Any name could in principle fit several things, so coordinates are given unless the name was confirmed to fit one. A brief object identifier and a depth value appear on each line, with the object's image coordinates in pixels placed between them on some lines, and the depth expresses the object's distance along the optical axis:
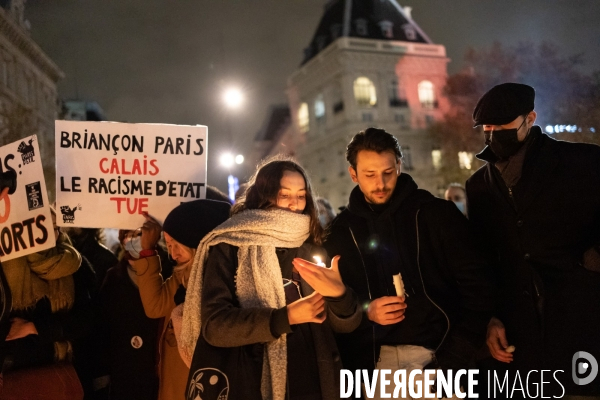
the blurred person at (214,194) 4.80
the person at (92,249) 5.16
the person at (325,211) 7.13
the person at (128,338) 3.92
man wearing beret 3.05
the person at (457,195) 7.30
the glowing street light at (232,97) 14.14
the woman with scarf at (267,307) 2.60
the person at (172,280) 3.46
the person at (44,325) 3.46
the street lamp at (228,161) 12.62
